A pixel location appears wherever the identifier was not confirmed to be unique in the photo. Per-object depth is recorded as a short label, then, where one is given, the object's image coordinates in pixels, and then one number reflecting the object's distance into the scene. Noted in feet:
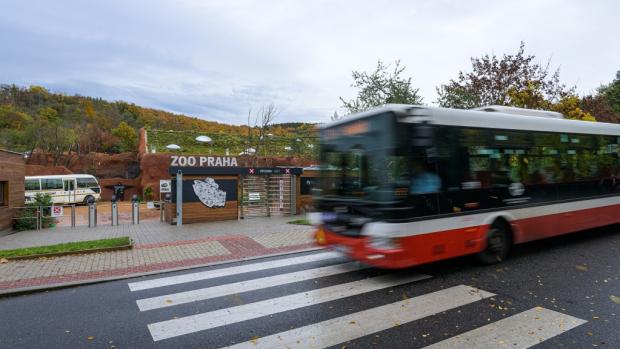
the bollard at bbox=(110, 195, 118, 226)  55.65
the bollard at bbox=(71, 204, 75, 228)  56.69
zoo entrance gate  50.14
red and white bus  19.43
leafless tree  127.75
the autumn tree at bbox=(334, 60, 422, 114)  70.85
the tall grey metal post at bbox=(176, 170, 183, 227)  48.85
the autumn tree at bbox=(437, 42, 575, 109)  68.18
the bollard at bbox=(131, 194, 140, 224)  56.95
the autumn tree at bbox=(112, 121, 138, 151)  184.85
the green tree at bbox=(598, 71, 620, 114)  123.30
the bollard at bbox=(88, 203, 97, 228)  54.49
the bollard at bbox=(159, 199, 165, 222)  57.60
